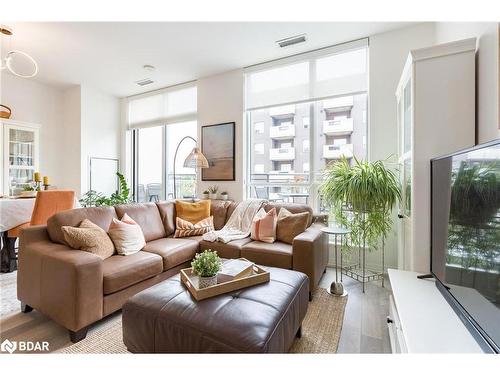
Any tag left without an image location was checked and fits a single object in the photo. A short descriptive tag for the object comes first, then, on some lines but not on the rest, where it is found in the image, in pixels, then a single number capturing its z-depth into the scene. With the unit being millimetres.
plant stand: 2655
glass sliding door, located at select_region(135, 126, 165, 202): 4996
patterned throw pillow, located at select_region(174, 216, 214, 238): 2988
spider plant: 2373
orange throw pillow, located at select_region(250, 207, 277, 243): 2730
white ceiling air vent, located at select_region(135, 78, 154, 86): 4402
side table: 2365
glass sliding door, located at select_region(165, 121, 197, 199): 4617
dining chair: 2764
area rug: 1595
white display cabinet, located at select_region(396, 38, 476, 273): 1532
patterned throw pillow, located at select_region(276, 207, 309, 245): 2682
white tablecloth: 2746
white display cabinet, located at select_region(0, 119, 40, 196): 3798
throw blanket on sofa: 2826
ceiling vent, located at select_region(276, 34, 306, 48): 3025
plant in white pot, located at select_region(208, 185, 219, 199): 3945
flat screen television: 894
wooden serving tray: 1386
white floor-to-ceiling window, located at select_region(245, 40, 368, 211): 3168
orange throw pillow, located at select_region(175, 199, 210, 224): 3236
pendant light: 3533
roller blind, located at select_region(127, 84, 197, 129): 4547
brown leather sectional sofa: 1662
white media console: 1012
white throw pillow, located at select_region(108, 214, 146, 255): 2266
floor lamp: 3607
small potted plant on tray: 1465
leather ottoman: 1114
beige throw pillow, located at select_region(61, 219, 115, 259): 1938
